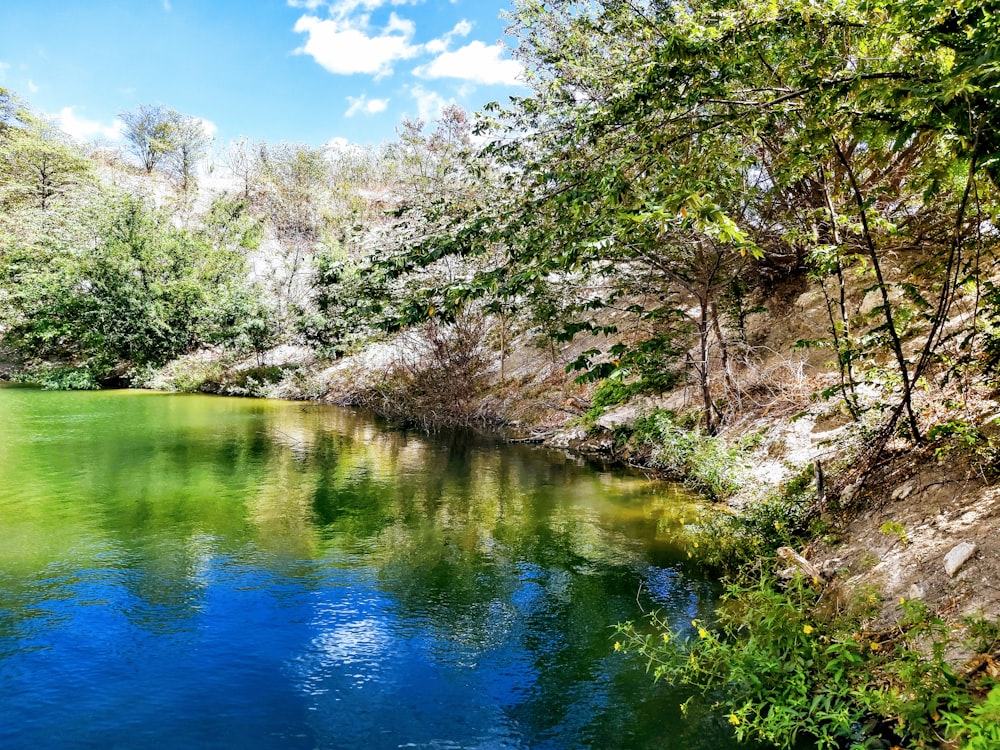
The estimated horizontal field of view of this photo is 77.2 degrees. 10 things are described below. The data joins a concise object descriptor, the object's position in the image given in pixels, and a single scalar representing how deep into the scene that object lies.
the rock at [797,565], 5.84
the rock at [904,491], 6.21
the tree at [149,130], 54.72
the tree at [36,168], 38.72
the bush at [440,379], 20.11
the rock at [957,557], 4.77
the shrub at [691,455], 8.30
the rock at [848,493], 6.85
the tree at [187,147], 53.12
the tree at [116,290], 31.58
